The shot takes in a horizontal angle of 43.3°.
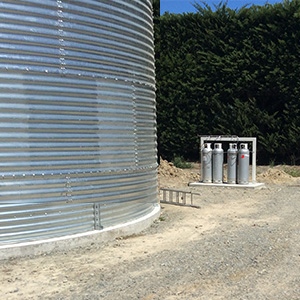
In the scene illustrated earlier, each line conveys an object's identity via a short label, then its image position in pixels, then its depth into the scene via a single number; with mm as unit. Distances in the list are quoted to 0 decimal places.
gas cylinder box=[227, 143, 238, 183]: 8555
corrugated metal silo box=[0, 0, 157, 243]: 3955
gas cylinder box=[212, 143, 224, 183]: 8623
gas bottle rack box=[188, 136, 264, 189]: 8432
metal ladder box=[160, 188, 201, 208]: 6919
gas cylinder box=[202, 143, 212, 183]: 8753
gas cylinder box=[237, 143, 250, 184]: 8431
